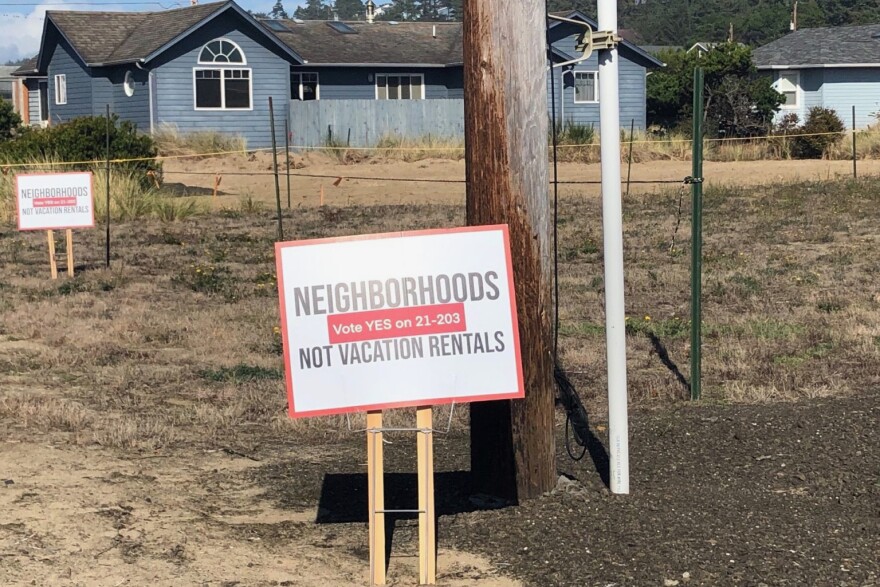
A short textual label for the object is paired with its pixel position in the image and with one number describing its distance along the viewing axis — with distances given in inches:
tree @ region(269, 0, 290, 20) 6455.7
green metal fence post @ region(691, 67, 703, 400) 295.3
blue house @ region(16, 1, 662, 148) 1455.5
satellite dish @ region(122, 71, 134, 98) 1485.0
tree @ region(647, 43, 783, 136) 1595.7
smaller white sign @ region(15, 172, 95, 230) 540.7
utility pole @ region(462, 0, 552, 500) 208.2
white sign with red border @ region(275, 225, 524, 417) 183.0
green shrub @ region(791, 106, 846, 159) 1332.4
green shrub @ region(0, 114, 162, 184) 933.2
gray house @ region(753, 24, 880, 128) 1888.5
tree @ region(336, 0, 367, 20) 7539.4
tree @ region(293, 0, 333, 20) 7583.7
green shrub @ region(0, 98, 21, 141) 1230.3
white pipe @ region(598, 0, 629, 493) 210.5
